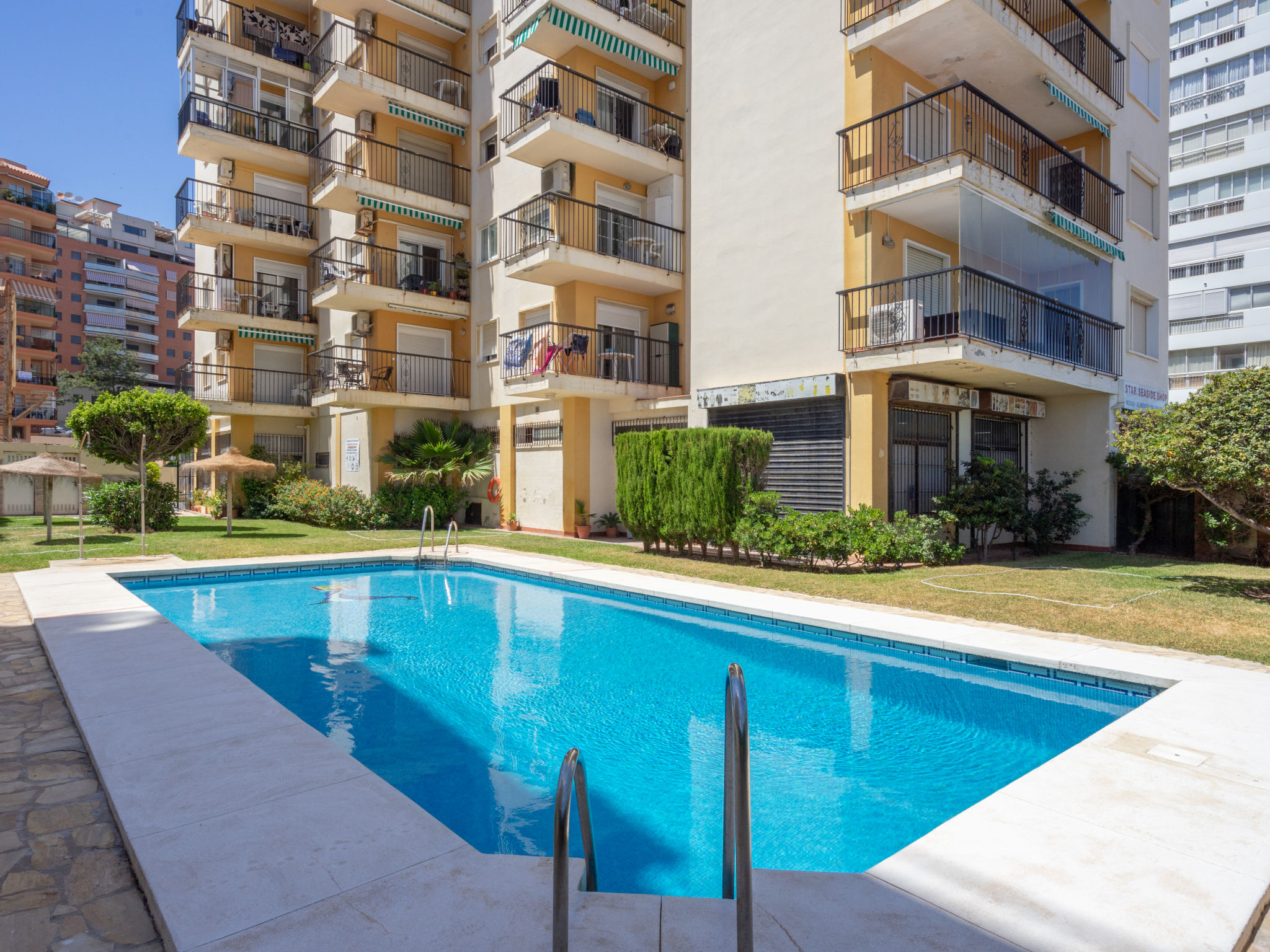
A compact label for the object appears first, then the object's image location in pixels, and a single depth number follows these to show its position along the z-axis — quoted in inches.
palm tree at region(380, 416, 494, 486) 838.5
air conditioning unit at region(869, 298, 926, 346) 506.6
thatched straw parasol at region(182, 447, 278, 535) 720.3
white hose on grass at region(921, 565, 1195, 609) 370.0
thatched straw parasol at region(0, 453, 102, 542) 613.0
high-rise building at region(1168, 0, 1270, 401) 1492.4
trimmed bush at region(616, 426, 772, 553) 538.6
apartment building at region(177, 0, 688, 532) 720.3
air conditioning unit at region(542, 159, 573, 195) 728.3
